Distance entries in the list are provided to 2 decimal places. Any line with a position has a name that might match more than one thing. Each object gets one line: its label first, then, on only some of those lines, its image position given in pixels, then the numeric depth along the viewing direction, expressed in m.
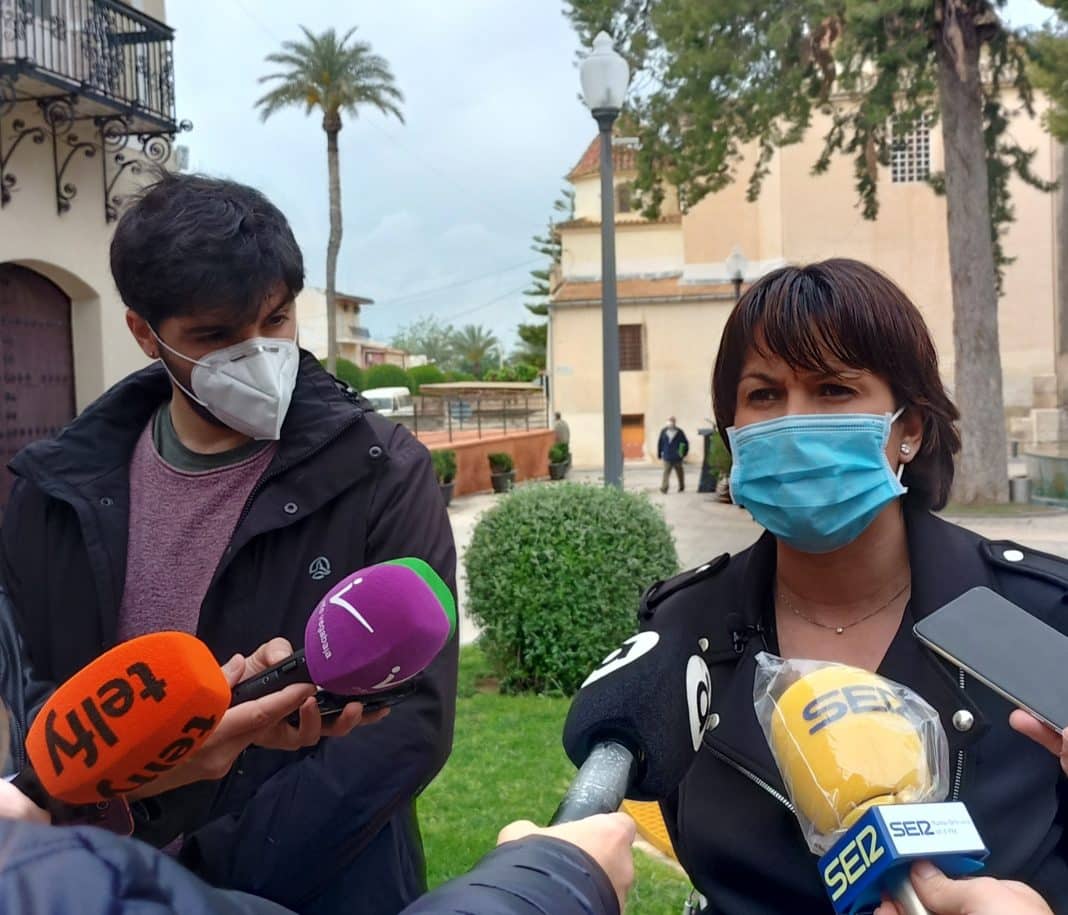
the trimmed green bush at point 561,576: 6.55
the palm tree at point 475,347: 87.62
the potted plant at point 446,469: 20.68
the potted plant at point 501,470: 24.55
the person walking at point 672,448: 23.62
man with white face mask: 1.84
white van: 36.47
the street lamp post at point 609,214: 8.11
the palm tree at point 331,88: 32.16
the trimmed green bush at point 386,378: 46.41
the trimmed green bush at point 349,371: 37.92
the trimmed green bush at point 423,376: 48.16
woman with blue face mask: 1.58
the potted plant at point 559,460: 28.70
